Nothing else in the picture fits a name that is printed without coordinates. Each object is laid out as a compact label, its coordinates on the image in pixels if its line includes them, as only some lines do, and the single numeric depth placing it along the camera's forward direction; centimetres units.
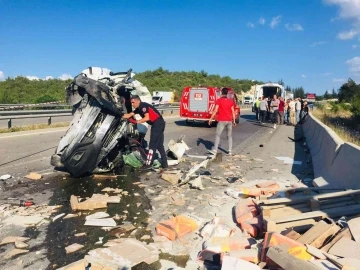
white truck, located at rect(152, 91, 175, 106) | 4548
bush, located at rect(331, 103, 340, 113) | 3130
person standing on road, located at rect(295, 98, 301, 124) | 2269
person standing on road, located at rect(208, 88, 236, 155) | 982
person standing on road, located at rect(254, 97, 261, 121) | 2518
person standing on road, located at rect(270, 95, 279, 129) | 2172
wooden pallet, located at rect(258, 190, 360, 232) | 392
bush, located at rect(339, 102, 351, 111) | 3073
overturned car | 648
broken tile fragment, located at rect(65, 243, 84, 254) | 367
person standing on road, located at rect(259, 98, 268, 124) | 2300
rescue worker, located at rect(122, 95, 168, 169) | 761
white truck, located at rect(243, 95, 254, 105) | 5979
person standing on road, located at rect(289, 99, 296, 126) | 2340
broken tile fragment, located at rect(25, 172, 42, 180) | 682
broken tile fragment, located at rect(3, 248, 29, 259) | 354
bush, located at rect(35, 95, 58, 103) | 3499
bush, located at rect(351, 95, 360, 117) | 2098
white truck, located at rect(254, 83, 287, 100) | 2855
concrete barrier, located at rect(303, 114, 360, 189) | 525
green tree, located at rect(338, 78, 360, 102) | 4464
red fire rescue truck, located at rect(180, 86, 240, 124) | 1867
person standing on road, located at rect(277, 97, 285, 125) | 2172
